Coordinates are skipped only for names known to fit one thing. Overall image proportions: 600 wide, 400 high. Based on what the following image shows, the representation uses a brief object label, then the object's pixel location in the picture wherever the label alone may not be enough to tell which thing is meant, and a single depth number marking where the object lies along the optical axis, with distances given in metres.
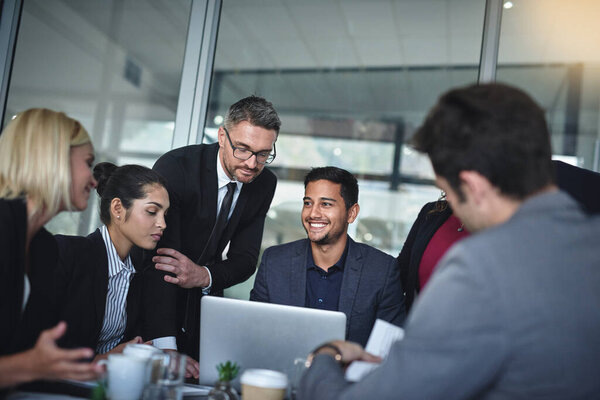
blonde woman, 1.66
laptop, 1.66
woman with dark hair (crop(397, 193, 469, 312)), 2.61
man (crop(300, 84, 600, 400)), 1.07
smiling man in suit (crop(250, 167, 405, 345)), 2.61
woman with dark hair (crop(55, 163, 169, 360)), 2.18
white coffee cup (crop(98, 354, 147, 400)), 1.38
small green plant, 1.49
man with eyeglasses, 2.68
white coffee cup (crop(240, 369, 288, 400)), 1.45
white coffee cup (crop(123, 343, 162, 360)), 1.54
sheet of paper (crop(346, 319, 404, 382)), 1.46
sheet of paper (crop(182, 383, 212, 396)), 1.62
